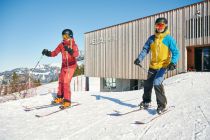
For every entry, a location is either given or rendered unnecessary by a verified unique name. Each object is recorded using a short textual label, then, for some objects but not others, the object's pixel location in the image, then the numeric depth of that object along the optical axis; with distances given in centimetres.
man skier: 536
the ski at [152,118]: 467
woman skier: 706
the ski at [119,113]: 567
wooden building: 1686
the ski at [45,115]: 623
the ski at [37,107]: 722
